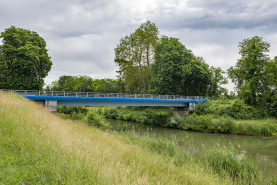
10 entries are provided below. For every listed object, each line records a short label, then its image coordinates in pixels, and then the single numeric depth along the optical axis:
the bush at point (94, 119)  20.20
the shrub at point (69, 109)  51.09
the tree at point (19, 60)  32.41
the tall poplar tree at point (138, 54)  49.81
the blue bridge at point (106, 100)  27.18
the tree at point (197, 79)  46.50
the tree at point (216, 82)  52.41
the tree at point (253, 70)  35.22
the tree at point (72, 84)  83.75
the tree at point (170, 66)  42.38
